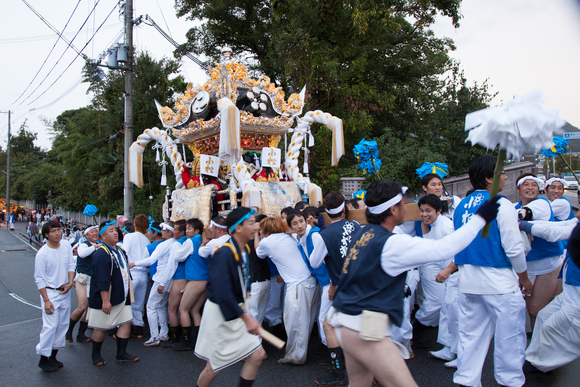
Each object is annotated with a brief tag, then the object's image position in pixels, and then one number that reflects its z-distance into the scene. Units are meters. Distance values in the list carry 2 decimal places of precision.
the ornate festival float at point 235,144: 7.31
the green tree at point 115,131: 17.88
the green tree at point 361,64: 12.80
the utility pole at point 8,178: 33.91
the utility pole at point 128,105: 10.68
